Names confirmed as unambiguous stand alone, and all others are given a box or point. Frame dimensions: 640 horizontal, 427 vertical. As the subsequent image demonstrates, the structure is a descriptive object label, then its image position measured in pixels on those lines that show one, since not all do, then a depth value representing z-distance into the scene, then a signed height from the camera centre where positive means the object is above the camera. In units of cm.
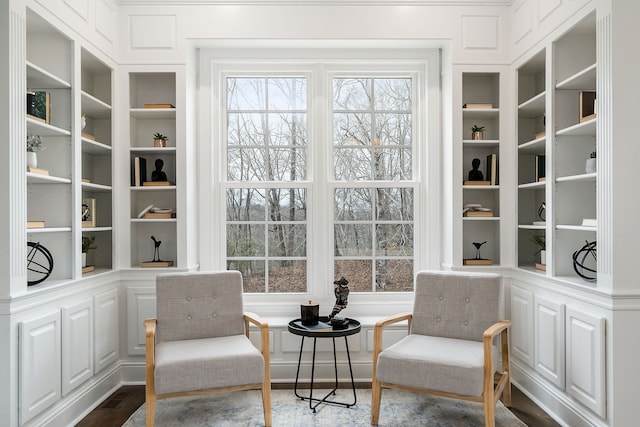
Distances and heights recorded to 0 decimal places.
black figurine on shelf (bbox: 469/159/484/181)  393 +33
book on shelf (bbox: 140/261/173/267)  383 -41
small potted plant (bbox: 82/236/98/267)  346 -23
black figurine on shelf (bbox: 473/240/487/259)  396 -28
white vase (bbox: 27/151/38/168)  271 +31
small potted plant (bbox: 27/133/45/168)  272 +40
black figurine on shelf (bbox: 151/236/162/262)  394 -30
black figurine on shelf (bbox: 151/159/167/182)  387 +33
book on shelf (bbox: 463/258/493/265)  390 -41
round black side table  325 -82
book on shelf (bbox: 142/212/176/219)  383 -1
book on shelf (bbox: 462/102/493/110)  388 +88
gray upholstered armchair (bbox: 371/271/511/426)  274 -87
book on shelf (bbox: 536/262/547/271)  342 -40
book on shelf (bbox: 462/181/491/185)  390 +25
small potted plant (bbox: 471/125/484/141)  395 +66
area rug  303 -134
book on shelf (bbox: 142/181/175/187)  384 +24
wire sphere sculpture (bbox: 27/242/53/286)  290 -31
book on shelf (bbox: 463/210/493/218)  390 -1
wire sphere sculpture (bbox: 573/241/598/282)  300 -33
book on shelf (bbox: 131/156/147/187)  382 +35
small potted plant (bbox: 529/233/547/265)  350 -23
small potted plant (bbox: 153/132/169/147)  386 +60
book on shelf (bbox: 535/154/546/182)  356 +34
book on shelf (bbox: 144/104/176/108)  383 +88
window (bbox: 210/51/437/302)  412 +33
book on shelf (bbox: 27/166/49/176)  272 +25
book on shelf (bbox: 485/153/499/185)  388 +36
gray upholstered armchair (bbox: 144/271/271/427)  281 -87
